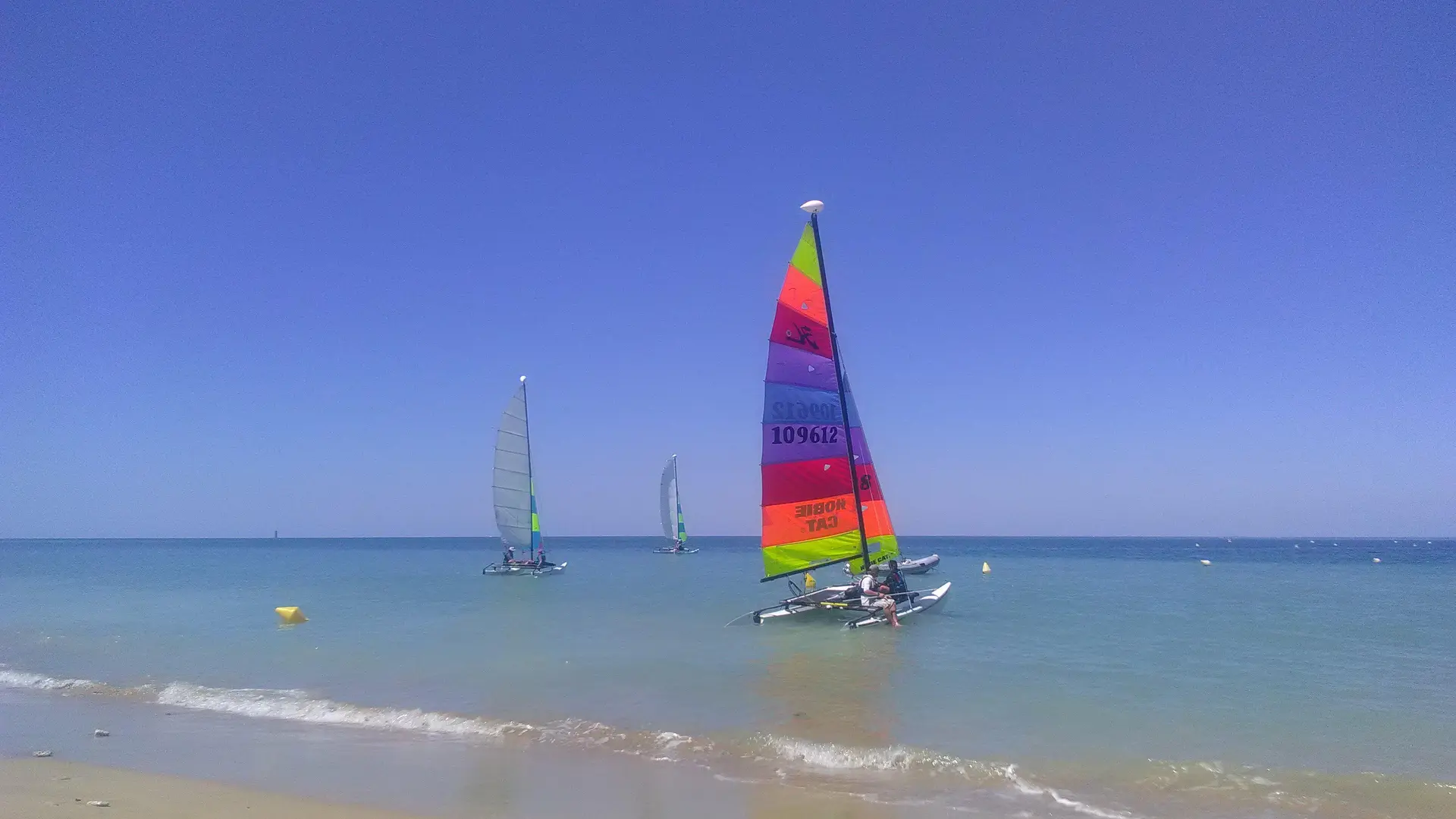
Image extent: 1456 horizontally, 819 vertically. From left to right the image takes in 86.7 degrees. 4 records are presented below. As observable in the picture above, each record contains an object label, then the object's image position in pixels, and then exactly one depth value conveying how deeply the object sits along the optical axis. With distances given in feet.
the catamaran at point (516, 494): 120.06
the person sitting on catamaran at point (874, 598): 60.03
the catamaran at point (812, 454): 58.95
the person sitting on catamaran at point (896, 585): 64.39
